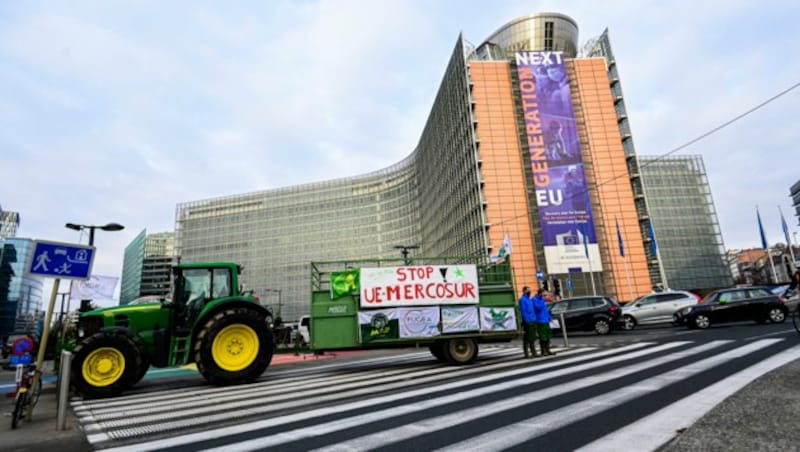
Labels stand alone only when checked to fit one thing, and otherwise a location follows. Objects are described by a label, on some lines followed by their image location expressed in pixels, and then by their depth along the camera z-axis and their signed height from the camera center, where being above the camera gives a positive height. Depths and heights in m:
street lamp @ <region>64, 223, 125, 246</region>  14.93 +3.79
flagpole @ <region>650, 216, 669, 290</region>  45.16 +2.85
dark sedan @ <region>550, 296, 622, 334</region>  16.92 -0.71
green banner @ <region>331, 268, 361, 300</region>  9.09 +0.68
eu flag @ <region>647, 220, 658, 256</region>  44.91 +5.48
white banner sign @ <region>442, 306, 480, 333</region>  9.18 -0.32
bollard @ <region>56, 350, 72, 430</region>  4.59 -0.76
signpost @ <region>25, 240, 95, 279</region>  5.91 +1.09
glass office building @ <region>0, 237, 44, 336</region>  96.00 +11.25
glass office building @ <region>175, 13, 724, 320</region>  45.06 +16.79
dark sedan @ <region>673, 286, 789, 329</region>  14.85 -0.78
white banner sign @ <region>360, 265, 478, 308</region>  9.19 +0.52
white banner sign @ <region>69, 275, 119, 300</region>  13.85 +1.46
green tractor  7.07 -0.25
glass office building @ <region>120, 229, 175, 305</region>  120.12 +19.58
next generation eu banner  44.22 +15.42
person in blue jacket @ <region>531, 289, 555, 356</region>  9.53 -0.49
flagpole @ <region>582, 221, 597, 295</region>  44.03 +6.11
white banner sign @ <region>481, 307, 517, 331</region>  9.40 -0.38
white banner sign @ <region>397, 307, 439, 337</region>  9.03 -0.31
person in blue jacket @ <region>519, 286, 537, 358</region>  9.49 -0.48
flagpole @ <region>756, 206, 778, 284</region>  41.42 +5.24
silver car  18.15 -0.66
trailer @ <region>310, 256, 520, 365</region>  8.89 -0.02
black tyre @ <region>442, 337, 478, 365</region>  9.11 -1.03
